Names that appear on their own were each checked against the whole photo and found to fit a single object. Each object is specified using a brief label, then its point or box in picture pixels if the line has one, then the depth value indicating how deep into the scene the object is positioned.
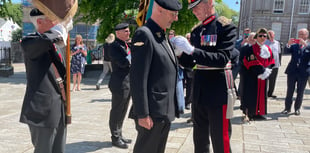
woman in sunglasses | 6.42
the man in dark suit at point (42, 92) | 2.59
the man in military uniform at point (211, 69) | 2.99
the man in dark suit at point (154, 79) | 2.51
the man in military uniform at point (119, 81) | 4.57
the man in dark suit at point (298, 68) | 6.97
